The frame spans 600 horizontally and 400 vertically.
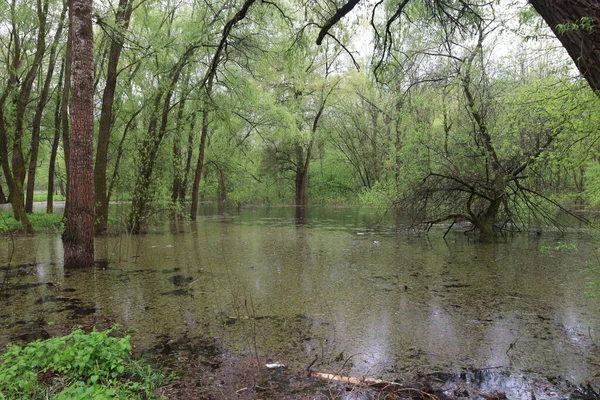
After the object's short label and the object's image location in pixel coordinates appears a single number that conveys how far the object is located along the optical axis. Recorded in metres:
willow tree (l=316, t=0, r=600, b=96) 2.03
